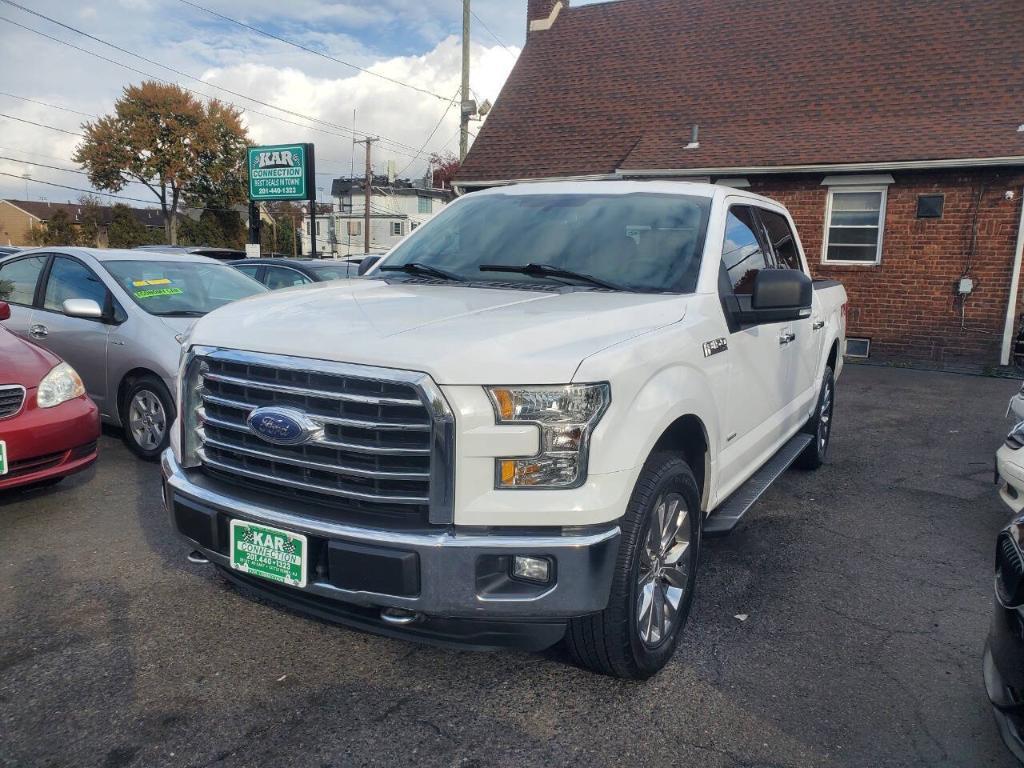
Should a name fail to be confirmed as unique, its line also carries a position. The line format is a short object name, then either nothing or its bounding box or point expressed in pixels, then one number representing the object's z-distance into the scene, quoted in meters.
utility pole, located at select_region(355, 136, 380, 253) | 49.97
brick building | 12.41
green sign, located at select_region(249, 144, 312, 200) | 19.05
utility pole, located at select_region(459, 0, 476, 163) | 18.67
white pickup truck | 2.40
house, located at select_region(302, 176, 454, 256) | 70.56
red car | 4.39
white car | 4.08
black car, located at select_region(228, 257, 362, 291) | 9.54
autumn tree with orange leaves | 52.91
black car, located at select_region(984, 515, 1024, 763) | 2.11
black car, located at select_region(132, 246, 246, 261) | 14.74
